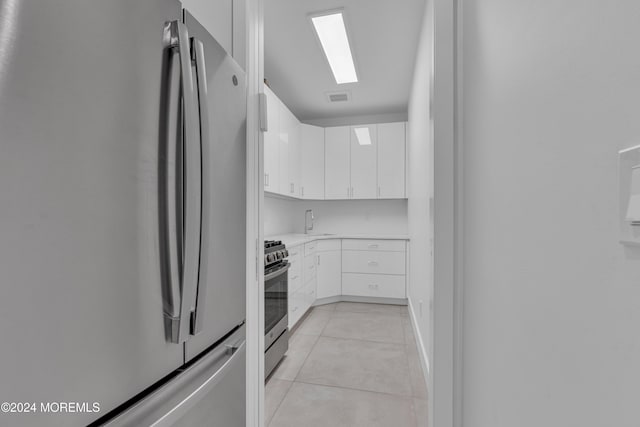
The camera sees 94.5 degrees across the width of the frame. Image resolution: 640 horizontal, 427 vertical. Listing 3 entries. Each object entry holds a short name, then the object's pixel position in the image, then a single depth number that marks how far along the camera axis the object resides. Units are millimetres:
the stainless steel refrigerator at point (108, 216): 452
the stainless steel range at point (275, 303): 2162
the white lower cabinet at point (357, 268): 3973
